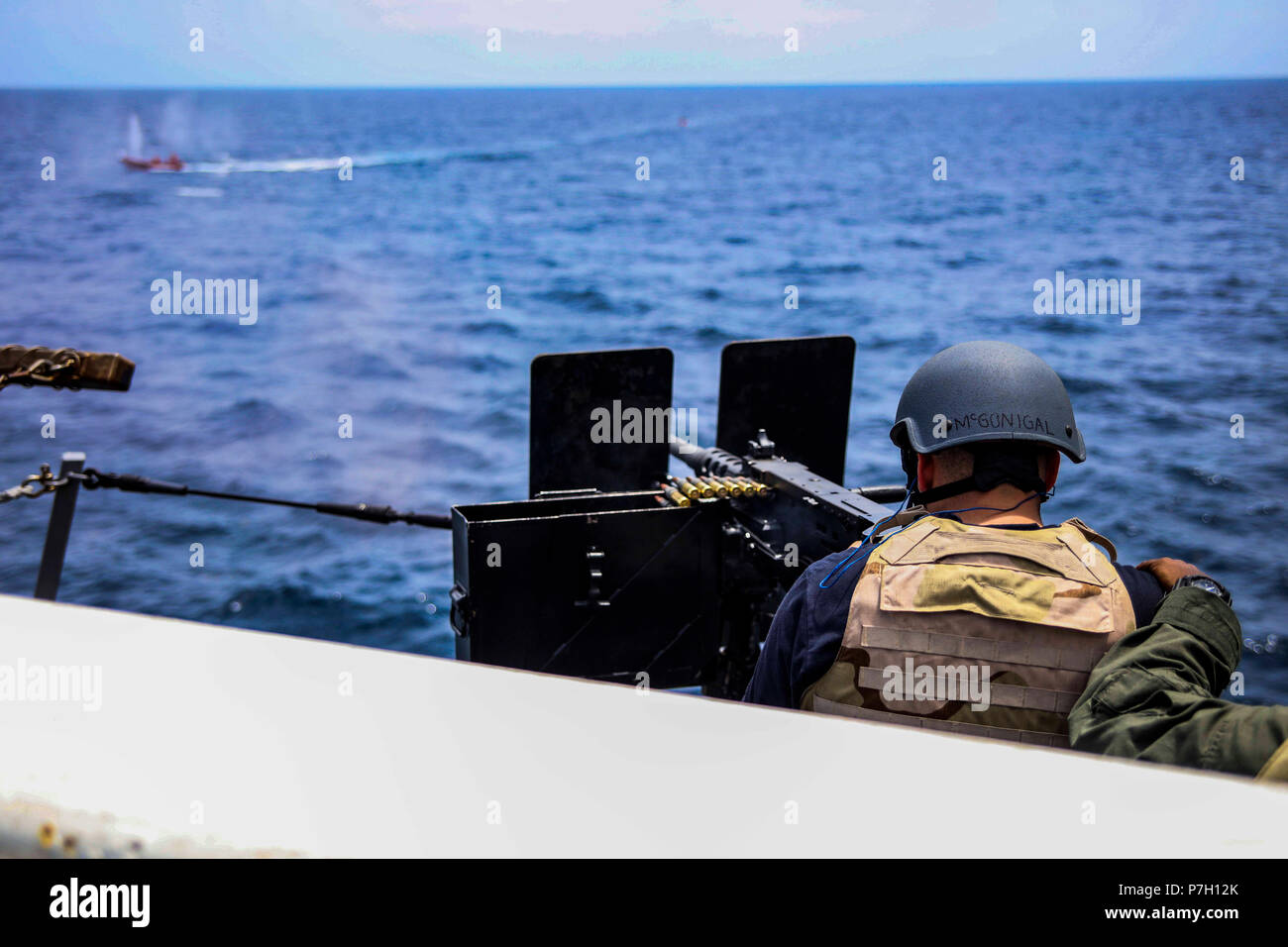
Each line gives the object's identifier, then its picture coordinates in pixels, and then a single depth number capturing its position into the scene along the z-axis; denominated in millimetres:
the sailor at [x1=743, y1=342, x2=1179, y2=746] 2740
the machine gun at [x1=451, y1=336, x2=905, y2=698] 4723
